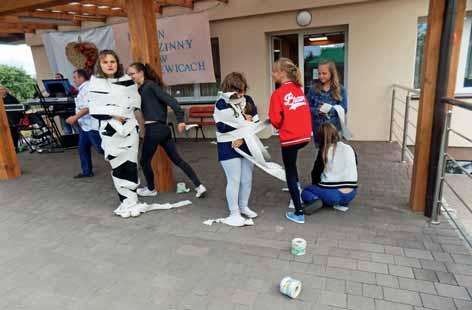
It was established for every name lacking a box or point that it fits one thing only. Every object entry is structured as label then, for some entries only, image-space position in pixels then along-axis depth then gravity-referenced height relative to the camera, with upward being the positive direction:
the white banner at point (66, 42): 7.22 +0.81
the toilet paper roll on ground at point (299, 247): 2.45 -1.32
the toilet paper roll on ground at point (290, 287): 1.99 -1.31
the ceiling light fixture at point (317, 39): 6.08 +0.44
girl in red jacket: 2.69 -0.36
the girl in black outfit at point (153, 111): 3.38 -0.38
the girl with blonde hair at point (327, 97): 3.22 -0.33
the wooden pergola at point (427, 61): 2.56 -0.04
